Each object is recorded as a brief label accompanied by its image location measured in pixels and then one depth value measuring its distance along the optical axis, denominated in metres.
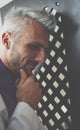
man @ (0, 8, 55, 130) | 0.92
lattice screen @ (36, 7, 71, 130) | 0.93
